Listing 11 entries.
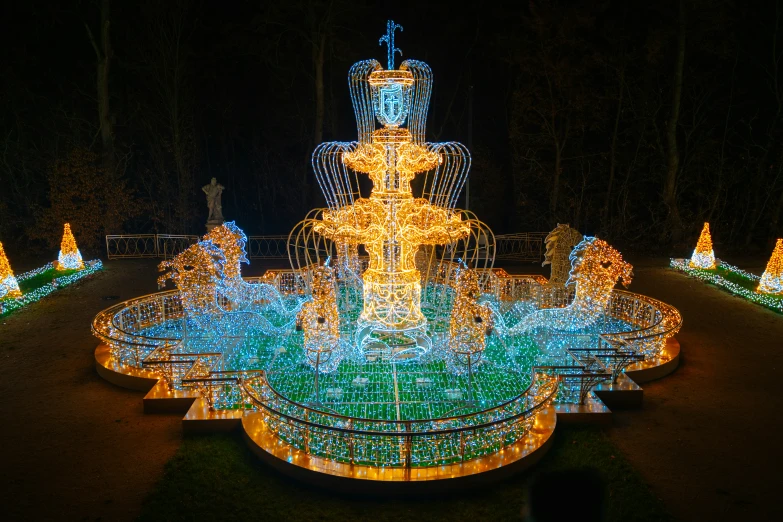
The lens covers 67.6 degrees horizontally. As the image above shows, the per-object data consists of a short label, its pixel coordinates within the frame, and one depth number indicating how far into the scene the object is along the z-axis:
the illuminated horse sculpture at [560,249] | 11.25
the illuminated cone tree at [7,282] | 12.38
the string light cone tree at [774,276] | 12.67
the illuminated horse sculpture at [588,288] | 9.79
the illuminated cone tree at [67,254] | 15.05
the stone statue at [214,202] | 16.89
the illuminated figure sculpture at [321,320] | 8.12
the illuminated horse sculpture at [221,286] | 9.72
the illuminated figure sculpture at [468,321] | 8.14
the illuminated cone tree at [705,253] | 15.25
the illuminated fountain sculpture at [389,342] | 6.42
